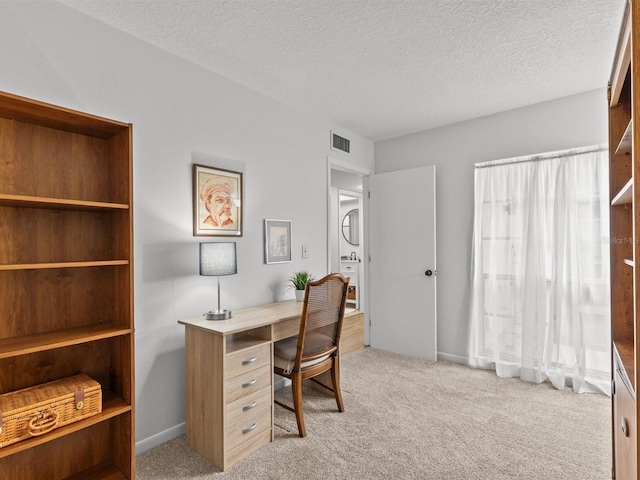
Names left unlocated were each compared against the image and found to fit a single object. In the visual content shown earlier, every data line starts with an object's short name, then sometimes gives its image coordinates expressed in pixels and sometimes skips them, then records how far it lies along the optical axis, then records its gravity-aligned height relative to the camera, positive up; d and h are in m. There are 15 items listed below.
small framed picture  3.05 -0.02
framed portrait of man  2.53 +0.28
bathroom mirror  7.04 +0.23
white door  3.87 -0.27
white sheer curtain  2.96 -0.30
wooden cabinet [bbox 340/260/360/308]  6.55 -0.65
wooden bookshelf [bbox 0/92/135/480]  1.63 -0.18
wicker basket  1.43 -0.71
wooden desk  2.05 -0.89
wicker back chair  2.32 -0.72
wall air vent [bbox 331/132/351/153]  3.83 +1.06
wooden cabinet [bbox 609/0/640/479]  1.04 -0.02
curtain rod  2.97 +0.74
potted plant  3.13 -0.39
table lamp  2.29 -0.14
